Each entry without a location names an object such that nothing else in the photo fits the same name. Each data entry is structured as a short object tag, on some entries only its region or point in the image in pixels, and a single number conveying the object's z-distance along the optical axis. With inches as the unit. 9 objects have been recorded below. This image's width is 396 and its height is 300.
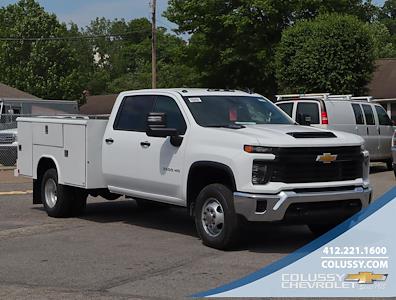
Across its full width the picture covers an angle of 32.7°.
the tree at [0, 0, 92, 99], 2199.8
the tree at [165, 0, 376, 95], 1487.5
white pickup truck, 307.0
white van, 675.4
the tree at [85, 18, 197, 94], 3213.6
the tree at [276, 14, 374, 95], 1165.1
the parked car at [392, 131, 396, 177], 569.9
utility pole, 1432.1
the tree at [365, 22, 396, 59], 2410.9
